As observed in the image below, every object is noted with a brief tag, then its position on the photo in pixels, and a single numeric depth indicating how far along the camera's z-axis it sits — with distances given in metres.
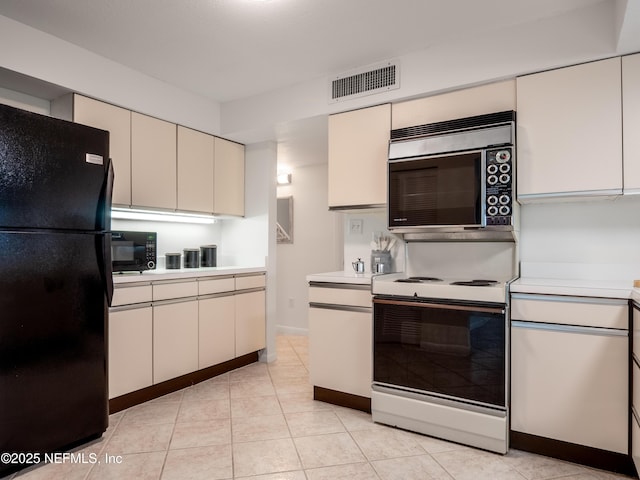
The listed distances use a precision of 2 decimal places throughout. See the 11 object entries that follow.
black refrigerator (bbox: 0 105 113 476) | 1.89
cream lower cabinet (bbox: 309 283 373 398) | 2.67
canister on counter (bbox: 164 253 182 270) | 3.45
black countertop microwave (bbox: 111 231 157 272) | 2.86
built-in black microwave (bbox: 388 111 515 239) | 2.26
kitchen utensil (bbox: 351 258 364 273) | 3.02
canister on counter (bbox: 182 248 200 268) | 3.59
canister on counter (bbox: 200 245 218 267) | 3.79
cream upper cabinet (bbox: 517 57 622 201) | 2.14
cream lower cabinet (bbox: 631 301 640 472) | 1.79
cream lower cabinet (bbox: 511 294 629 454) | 1.93
